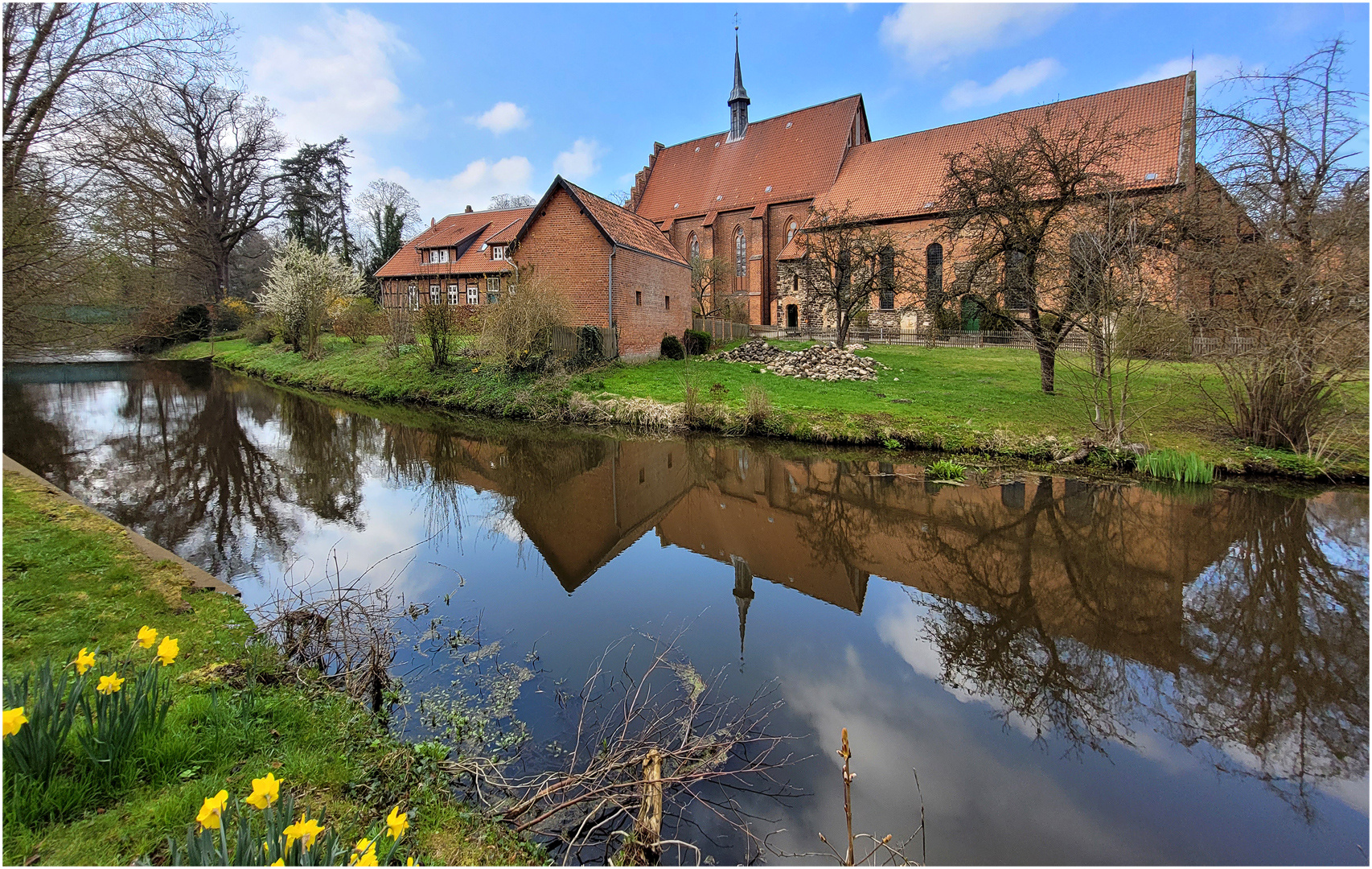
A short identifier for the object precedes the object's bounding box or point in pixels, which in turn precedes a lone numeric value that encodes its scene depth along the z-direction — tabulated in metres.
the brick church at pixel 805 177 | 23.88
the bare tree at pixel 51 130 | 7.10
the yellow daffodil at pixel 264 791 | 1.87
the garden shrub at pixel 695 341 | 23.41
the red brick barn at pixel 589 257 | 19.02
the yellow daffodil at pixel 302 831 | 1.74
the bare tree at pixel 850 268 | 21.36
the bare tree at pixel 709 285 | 32.34
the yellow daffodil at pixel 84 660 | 2.68
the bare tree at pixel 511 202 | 56.75
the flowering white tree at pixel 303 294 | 25.95
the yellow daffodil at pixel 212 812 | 1.77
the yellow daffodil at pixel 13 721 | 2.17
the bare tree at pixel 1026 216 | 13.26
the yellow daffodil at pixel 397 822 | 1.84
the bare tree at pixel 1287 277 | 8.28
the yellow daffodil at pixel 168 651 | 2.75
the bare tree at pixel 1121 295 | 9.94
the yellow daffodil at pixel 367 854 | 1.77
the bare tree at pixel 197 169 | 8.18
